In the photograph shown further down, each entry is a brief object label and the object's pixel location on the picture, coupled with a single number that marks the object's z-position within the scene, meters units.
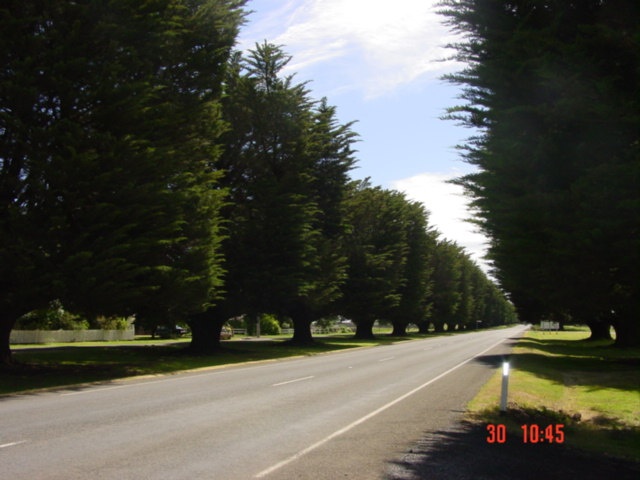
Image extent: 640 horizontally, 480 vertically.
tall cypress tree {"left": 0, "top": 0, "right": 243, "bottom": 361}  17.14
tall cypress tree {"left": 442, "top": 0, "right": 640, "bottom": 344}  8.30
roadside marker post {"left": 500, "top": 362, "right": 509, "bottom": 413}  10.70
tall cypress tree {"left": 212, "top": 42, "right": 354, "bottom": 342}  33.38
